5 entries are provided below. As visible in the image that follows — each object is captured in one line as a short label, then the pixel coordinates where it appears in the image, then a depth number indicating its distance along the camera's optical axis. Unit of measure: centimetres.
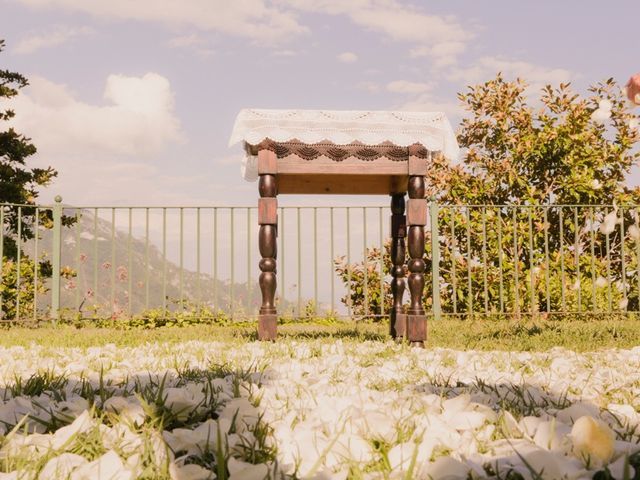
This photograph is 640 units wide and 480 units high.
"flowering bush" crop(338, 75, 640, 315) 772
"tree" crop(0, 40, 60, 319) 775
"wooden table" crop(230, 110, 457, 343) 409
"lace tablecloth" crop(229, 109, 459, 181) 412
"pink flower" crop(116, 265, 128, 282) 848
